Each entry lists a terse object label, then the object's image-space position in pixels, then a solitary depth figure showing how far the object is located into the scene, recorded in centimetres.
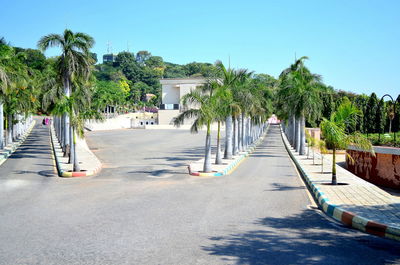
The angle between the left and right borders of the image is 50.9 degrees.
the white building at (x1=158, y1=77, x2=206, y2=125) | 10569
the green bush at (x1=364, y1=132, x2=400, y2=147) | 2692
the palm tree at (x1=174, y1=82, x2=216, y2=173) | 2133
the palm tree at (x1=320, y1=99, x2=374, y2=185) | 1606
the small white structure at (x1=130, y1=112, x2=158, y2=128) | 10269
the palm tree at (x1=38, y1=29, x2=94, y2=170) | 2456
